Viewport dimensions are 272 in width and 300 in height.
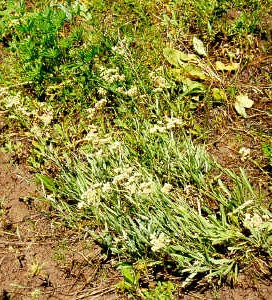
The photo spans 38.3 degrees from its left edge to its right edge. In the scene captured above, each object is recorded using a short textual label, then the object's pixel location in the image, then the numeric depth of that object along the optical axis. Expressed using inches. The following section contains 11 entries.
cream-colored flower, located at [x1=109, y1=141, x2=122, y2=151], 98.1
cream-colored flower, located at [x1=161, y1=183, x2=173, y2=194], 87.1
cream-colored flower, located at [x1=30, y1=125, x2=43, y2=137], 108.9
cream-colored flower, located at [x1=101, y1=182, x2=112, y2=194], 90.0
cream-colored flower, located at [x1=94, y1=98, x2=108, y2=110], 114.9
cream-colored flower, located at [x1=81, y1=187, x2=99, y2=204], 91.0
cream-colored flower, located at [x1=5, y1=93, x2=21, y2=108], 120.3
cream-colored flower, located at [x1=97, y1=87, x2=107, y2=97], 128.8
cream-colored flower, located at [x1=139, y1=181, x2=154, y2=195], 86.3
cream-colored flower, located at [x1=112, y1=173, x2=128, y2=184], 90.7
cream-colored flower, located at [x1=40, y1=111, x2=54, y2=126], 111.5
